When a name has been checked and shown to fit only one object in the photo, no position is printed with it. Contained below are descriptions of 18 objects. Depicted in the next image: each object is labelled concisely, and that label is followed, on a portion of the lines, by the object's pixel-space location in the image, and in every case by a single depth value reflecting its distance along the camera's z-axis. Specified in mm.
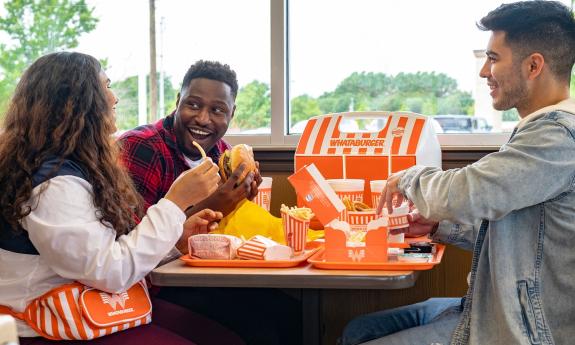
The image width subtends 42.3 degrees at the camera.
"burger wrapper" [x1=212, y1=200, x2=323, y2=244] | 2113
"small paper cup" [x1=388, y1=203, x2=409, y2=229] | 2092
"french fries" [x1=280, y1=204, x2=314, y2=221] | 1927
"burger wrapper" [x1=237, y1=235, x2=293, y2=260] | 1782
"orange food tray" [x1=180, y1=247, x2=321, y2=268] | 1746
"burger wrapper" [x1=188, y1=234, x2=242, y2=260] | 1804
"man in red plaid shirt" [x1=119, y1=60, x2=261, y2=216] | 2461
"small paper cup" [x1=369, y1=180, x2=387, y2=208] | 2381
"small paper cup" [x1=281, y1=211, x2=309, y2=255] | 1927
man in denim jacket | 1576
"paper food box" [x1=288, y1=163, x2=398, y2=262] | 1731
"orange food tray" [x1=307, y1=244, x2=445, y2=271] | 1679
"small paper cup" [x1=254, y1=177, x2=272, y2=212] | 2499
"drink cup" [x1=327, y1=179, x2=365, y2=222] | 2391
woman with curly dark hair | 1593
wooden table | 1603
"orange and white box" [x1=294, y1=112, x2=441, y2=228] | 2582
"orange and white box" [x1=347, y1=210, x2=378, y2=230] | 2076
